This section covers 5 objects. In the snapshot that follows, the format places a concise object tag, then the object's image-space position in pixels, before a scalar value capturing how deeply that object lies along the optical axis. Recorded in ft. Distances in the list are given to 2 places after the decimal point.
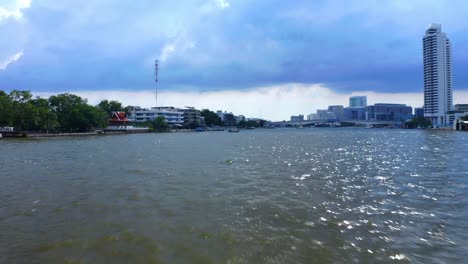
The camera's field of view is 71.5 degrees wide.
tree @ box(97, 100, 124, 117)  572.79
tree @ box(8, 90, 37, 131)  306.14
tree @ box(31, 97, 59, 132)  336.90
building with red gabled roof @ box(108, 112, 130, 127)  508.53
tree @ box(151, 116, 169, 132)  584.97
